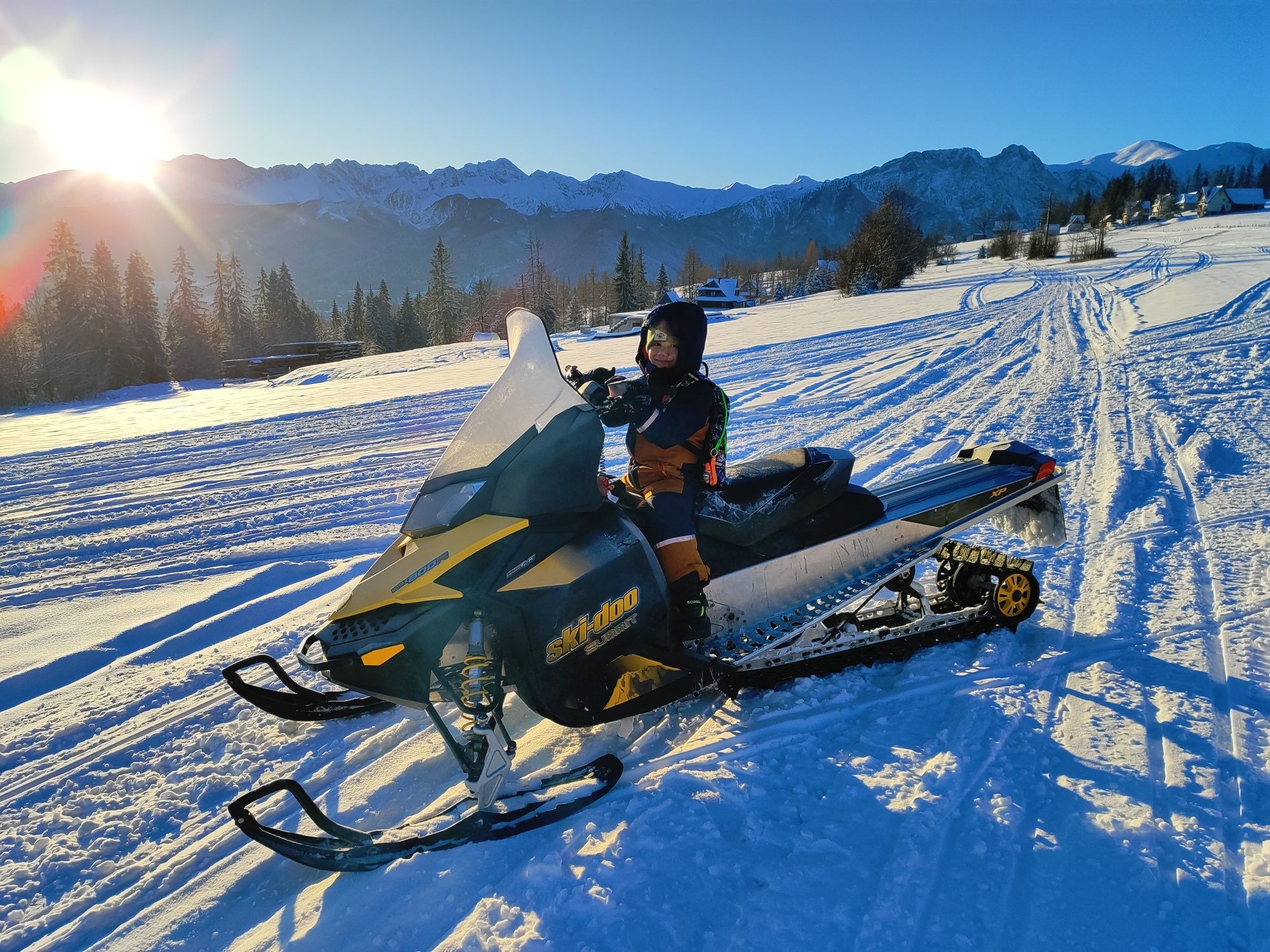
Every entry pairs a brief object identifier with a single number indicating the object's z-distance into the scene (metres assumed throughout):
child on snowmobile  2.98
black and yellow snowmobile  2.42
